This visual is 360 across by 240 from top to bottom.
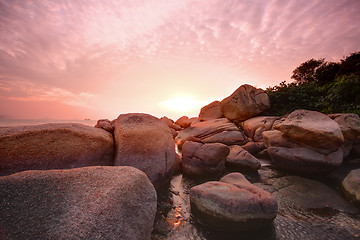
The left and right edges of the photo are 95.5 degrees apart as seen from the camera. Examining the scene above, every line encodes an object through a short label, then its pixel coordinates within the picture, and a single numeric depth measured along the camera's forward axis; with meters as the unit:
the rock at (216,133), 9.38
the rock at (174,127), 20.11
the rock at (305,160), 5.97
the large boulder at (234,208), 3.19
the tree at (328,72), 22.38
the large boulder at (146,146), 4.50
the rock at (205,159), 6.01
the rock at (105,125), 5.22
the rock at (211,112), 14.34
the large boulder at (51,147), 3.25
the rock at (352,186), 4.27
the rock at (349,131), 6.47
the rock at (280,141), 6.26
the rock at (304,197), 4.04
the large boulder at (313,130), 5.88
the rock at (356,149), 6.69
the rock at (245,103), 11.89
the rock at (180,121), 22.38
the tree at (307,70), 25.16
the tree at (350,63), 20.14
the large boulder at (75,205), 1.85
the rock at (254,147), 8.61
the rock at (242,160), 6.50
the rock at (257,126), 9.91
